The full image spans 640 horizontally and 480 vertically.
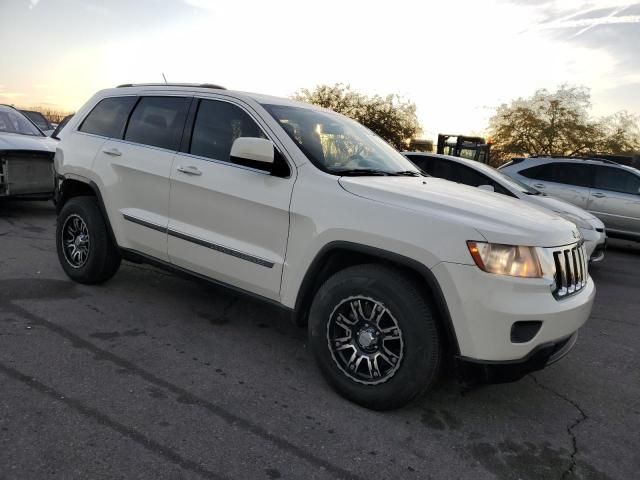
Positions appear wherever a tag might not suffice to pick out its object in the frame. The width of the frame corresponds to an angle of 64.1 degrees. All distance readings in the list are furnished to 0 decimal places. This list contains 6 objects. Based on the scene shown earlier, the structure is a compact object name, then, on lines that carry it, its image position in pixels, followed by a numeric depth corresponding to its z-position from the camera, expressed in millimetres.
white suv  2641
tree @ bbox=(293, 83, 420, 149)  42500
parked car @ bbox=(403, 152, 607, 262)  6652
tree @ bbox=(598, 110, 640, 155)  40438
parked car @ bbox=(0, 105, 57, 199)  7406
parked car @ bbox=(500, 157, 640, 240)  9312
